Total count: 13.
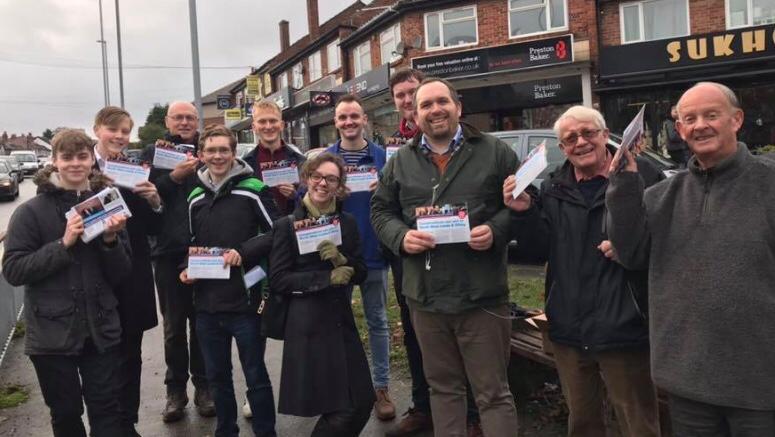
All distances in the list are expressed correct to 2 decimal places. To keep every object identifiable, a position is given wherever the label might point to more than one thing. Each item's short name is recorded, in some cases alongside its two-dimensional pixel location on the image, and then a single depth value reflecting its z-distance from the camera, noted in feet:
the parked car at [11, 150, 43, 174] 152.20
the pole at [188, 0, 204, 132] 47.42
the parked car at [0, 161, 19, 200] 83.41
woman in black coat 11.02
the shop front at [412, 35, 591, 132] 65.62
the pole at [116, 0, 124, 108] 92.79
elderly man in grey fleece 7.23
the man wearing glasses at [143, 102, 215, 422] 13.94
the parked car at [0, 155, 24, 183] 104.41
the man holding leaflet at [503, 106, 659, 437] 9.10
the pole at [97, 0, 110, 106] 117.38
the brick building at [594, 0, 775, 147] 58.39
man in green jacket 10.14
